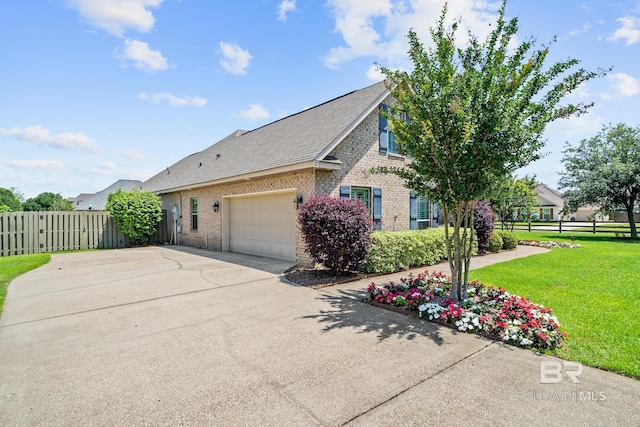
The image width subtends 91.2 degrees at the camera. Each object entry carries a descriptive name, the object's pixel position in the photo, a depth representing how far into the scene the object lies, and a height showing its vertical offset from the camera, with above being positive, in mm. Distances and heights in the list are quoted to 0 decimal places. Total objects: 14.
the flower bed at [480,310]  4047 -1526
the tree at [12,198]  56381 +2924
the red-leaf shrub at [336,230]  7461 -428
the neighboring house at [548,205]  45938 +1059
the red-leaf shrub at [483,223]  12312 -420
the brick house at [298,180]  9430 +1146
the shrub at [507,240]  13605 -1206
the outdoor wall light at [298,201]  9391 +352
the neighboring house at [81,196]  68225 +3802
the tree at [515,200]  16314 +620
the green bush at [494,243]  12836 -1263
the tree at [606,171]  19391 +2655
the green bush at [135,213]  15516 +0
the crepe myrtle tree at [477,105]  4828 +1694
